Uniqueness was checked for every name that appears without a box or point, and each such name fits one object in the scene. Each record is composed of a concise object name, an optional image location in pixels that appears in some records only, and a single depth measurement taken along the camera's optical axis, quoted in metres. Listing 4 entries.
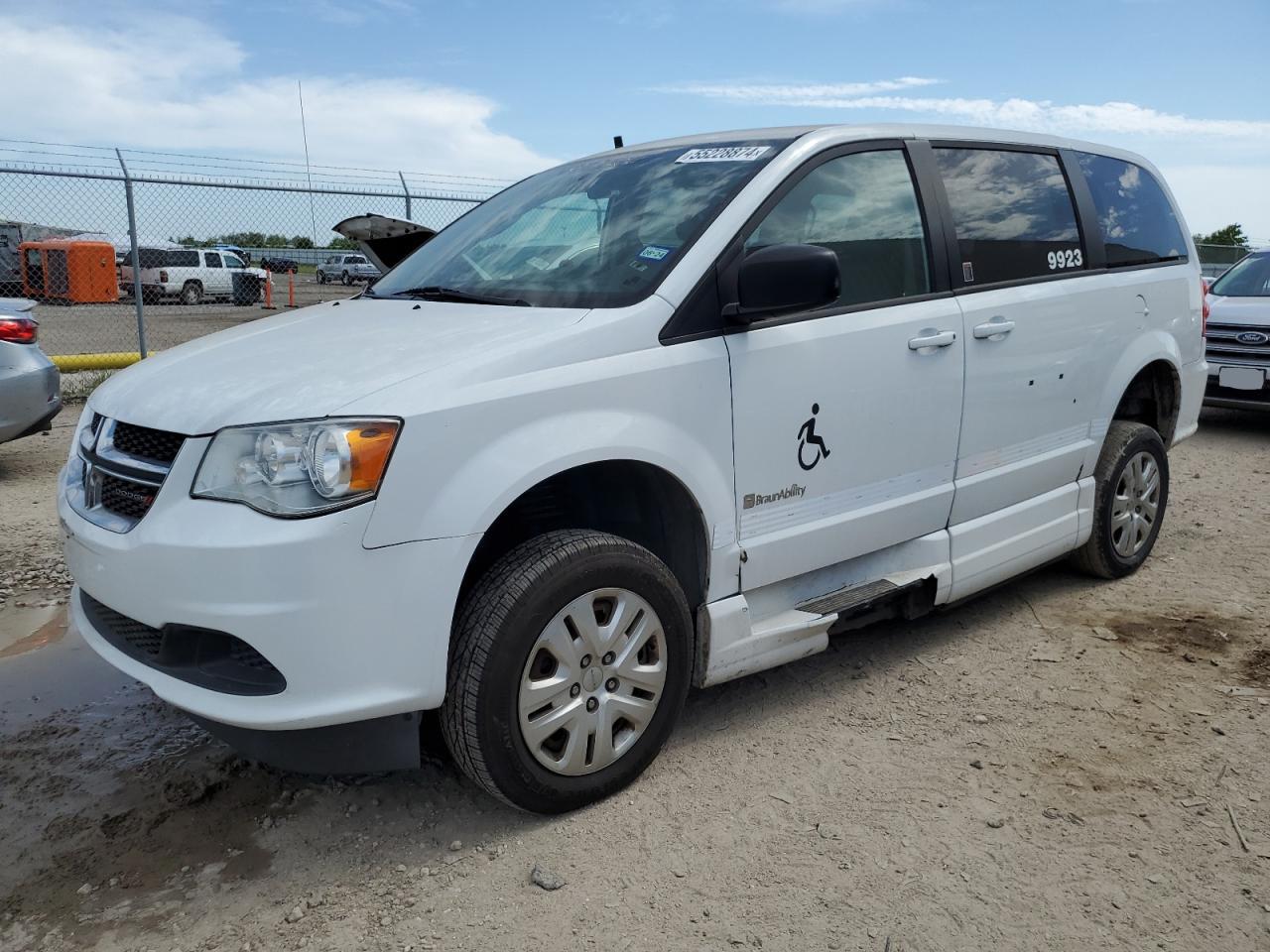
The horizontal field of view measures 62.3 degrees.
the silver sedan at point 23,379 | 6.23
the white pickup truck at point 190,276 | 20.38
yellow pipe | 11.08
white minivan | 2.43
